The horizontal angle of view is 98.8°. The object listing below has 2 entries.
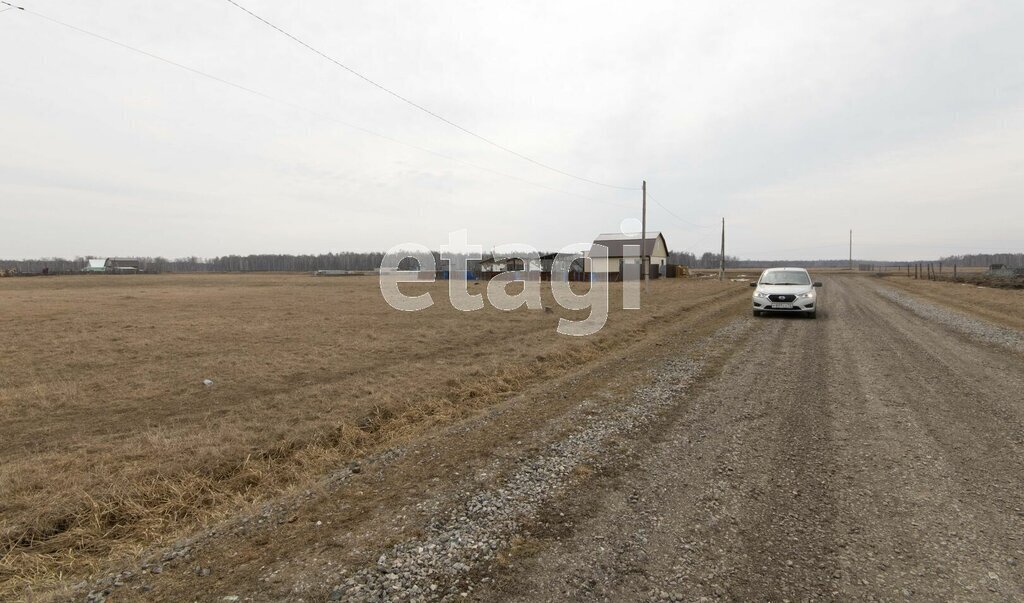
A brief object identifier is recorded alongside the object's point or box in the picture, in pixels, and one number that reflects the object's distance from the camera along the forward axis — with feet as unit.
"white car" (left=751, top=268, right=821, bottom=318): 48.78
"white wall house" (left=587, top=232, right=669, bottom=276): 171.63
